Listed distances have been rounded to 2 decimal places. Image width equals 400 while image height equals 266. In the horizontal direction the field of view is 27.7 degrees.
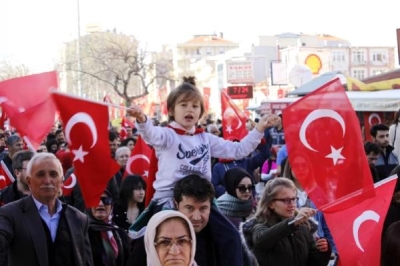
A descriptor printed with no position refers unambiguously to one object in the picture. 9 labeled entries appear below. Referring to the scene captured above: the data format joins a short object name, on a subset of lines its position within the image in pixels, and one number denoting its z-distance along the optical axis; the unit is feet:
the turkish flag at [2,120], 37.26
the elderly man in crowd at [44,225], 16.48
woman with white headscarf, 12.13
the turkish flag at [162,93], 146.89
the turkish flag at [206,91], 126.03
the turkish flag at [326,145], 18.37
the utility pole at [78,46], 143.98
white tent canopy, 51.03
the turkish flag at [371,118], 53.32
